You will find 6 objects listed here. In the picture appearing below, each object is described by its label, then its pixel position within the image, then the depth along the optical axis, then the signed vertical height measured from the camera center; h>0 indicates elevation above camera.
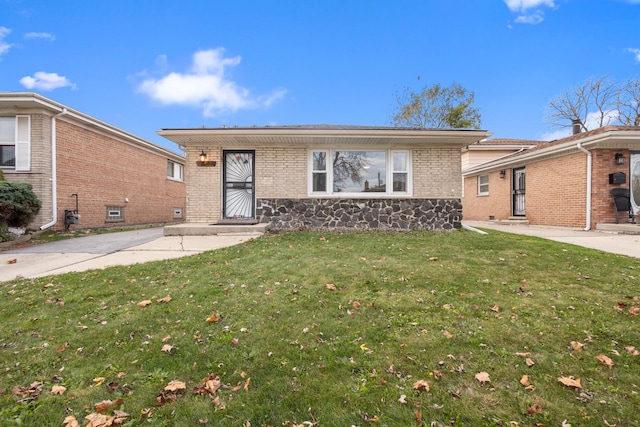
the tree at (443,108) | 24.39 +8.15
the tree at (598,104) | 21.62 +7.91
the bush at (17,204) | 7.55 +0.13
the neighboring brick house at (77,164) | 9.28 +1.62
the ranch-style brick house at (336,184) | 9.59 +0.82
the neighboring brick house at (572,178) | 9.92 +1.18
